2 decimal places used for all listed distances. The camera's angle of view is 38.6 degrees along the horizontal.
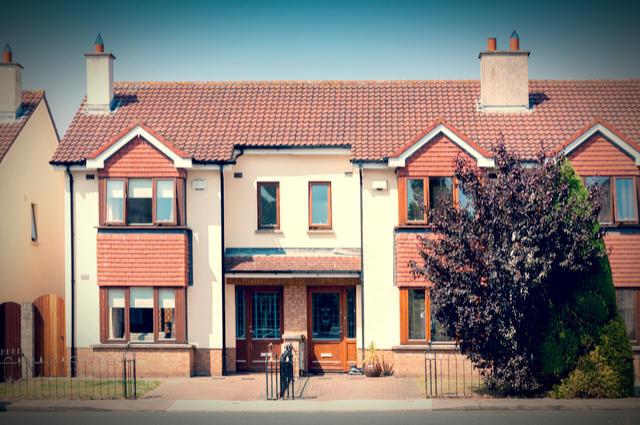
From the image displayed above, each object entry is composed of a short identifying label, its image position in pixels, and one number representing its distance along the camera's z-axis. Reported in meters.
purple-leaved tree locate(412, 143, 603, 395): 22.39
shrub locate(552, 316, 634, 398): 22.52
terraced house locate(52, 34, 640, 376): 26.86
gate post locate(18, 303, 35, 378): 27.41
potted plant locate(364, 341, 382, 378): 26.83
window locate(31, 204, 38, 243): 30.34
